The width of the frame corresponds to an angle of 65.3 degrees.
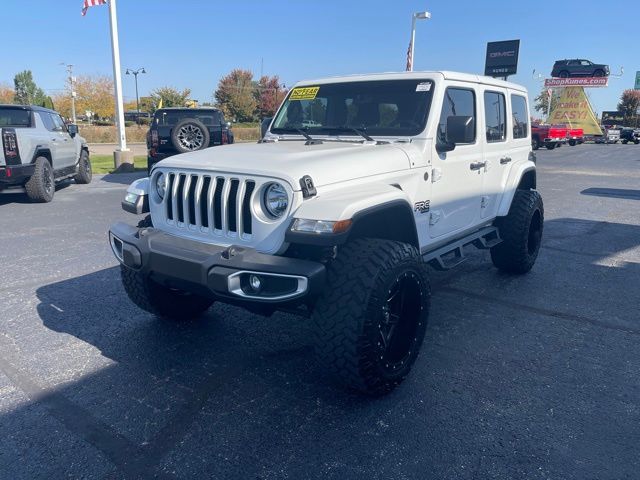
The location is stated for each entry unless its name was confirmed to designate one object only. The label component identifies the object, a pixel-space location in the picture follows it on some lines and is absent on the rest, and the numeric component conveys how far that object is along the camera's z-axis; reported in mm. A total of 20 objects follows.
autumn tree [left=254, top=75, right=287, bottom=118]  53544
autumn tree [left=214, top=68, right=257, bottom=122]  53594
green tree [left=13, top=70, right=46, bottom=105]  65562
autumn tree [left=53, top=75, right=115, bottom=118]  60281
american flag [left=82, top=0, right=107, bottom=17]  13883
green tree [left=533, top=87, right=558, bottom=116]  74531
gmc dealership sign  36406
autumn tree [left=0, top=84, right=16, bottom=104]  59234
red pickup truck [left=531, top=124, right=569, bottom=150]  30192
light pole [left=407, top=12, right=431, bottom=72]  21375
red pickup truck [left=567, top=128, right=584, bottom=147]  34275
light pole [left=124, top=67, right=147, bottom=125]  57459
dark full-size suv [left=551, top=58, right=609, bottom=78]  43456
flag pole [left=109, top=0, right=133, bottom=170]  14039
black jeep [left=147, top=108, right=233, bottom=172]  9750
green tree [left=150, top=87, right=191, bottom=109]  52159
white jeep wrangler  2613
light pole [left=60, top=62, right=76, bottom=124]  56153
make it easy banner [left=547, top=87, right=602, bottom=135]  42875
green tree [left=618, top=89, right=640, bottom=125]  71612
